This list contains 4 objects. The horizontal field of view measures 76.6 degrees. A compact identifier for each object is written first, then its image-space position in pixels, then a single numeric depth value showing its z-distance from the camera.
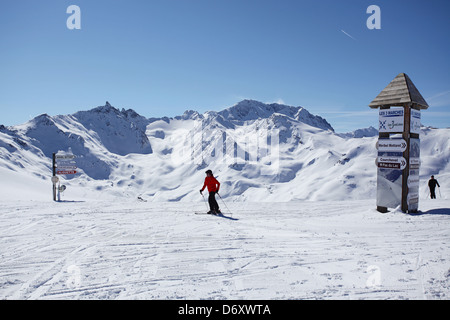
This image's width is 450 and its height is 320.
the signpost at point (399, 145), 10.55
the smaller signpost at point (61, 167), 17.21
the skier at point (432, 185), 17.34
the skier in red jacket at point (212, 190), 10.94
